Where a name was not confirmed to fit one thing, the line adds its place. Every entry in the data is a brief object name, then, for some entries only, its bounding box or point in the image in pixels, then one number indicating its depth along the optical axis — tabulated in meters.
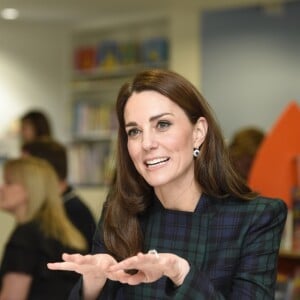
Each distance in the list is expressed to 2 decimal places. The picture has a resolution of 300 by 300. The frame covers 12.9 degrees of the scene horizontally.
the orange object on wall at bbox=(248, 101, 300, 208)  8.10
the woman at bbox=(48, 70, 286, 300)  3.19
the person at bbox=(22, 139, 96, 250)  6.96
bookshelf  13.22
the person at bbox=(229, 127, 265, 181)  8.43
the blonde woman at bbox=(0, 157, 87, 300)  6.01
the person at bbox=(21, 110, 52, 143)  11.19
